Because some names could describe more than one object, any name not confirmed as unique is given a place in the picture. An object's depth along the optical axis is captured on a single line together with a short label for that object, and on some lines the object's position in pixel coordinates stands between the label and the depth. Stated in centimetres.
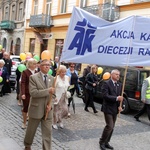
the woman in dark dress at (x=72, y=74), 862
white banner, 518
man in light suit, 460
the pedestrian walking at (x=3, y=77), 1049
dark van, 900
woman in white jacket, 677
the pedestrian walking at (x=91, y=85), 909
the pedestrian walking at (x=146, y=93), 779
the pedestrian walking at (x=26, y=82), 629
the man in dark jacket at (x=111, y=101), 536
